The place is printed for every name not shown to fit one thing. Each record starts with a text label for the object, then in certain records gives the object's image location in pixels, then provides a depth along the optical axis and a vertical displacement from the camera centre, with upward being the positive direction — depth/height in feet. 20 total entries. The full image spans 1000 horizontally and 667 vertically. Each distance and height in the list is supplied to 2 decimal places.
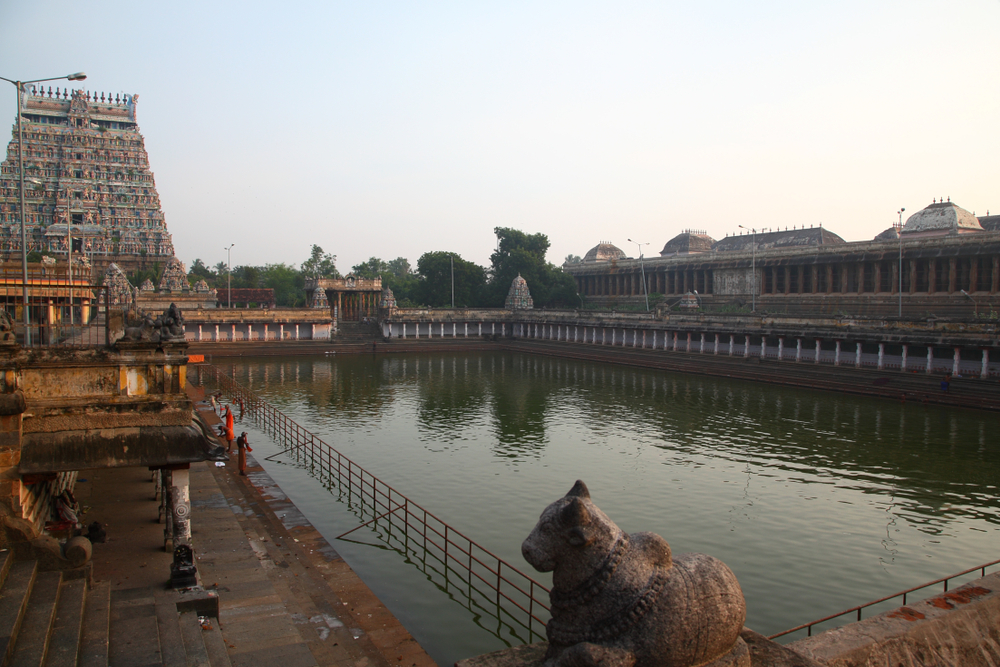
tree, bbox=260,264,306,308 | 359.01 +9.16
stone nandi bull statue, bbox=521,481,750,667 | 18.99 -8.56
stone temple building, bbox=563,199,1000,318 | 173.78 +8.22
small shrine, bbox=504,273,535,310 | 270.05 +0.70
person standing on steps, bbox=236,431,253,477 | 68.08 -15.55
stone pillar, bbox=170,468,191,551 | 37.65 -11.55
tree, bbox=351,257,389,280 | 382.71 +21.76
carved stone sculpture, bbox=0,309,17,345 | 31.96 -1.41
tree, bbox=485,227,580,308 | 294.46 +10.76
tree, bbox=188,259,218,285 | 390.67 +17.64
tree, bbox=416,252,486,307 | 300.81 +9.40
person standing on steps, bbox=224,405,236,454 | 76.36 -15.13
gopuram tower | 291.38 +54.44
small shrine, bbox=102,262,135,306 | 183.32 +6.46
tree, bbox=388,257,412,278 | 633.61 +31.39
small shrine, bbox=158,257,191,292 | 245.45 +7.88
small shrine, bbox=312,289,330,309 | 260.70 +0.23
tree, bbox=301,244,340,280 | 420.36 +21.15
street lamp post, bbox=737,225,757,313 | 211.70 +2.71
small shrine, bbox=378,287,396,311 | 253.85 -0.65
